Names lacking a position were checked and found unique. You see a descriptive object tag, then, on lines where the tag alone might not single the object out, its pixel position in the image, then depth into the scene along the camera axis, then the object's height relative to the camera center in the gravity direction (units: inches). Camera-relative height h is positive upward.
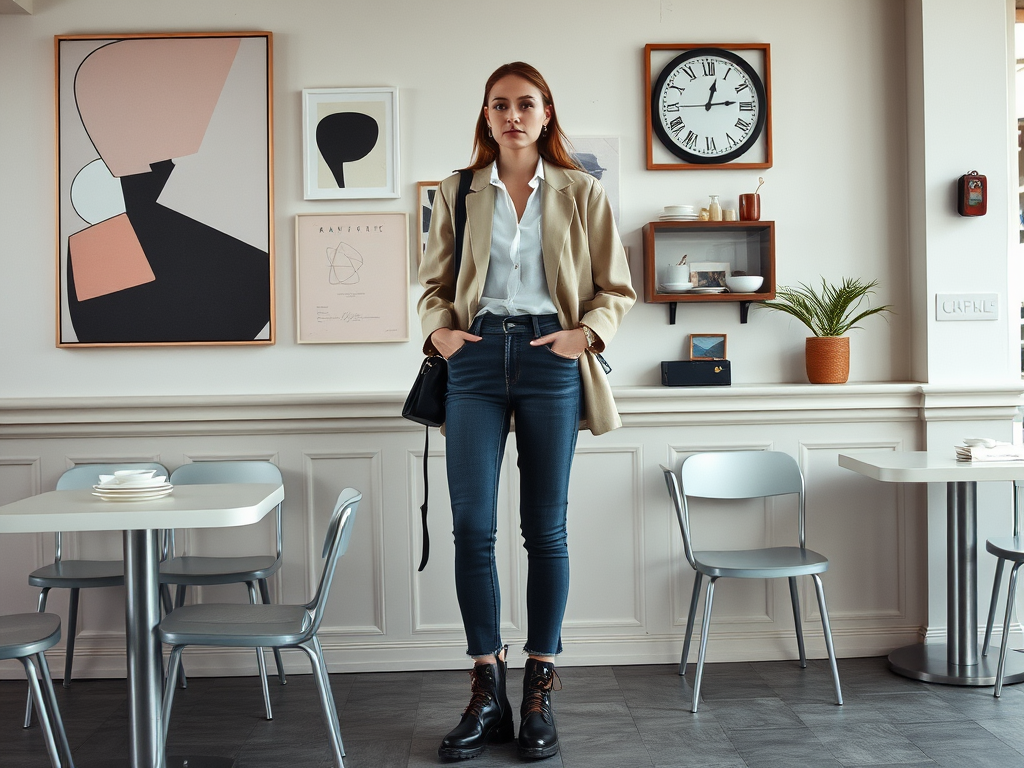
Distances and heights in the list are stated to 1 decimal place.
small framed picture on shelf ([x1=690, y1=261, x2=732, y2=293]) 120.0 +14.7
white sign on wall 117.6 +9.2
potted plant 117.5 +8.2
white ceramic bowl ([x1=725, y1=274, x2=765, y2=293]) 116.0 +12.9
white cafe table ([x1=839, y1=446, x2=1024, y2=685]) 104.4 -27.7
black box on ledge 117.7 +0.6
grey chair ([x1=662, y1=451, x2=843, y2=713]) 106.9 -14.2
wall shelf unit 120.0 +18.5
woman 84.0 +2.4
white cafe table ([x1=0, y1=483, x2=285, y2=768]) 66.2 -11.1
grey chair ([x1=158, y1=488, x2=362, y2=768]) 73.0 -21.6
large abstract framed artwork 117.9 +25.9
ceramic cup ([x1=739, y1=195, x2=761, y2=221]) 117.8 +23.7
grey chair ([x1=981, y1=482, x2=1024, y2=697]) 99.7 -22.0
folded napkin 99.6 -9.3
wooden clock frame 119.6 +37.7
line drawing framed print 119.0 +14.5
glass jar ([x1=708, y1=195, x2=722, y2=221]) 117.6 +23.0
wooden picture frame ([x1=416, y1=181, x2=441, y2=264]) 118.9 +24.4
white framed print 118.3 +33.2
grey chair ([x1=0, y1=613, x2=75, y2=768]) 71.1 -22.1
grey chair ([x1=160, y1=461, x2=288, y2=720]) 99.4 -22.3
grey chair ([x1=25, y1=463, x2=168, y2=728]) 101.0 -23.0
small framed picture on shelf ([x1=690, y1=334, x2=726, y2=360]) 121.6 +4.4
